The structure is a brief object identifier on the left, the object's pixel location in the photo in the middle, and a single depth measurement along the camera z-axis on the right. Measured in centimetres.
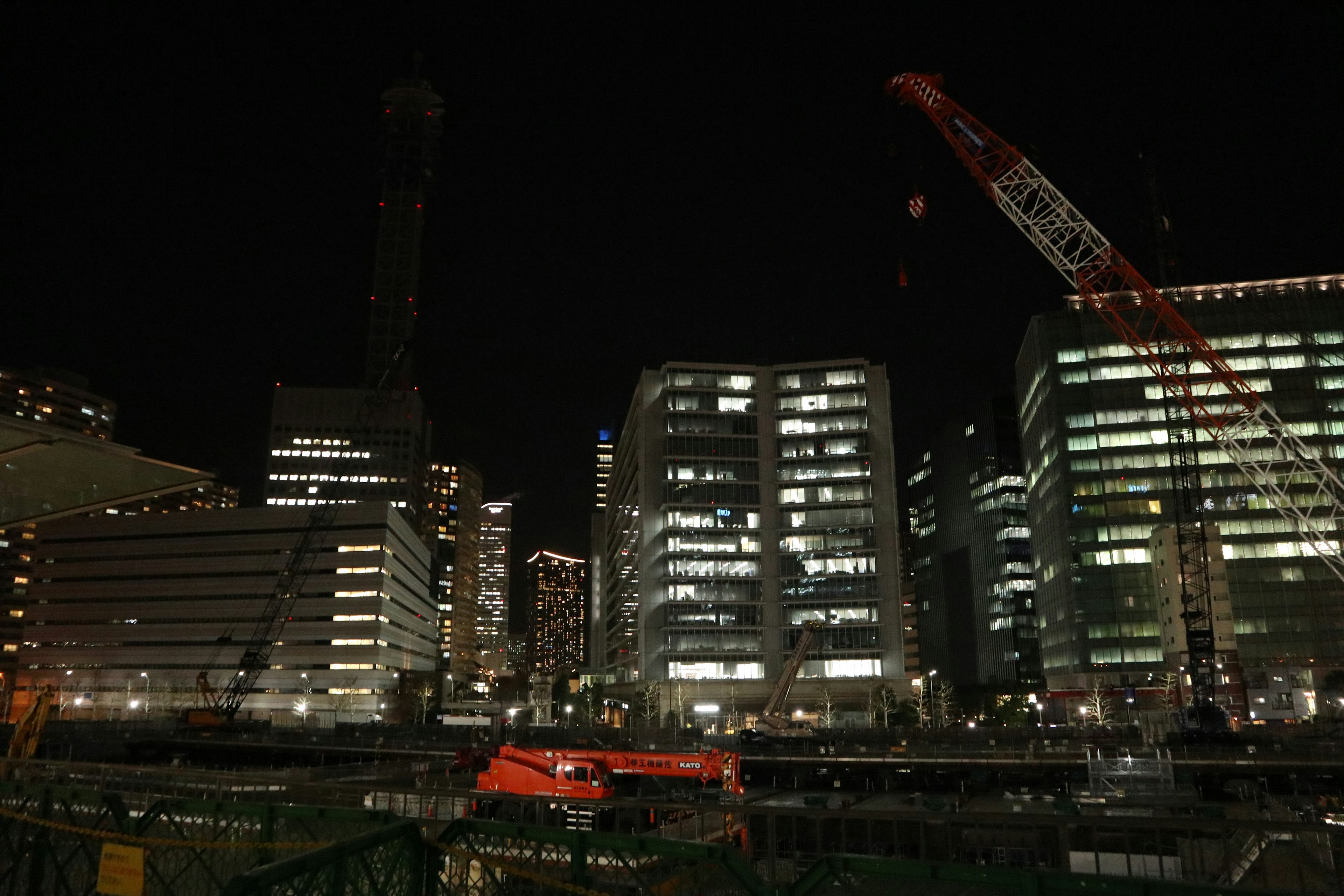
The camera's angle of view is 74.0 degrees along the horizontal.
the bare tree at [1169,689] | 10100
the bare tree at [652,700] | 10519
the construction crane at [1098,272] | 6669
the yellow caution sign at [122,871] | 843
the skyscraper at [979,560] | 16350
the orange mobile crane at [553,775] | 3155
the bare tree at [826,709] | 10269
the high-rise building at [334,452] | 17538
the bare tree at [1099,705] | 9800
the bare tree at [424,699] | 12300
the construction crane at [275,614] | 10548
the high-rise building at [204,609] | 12244
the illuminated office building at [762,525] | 11488
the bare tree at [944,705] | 10588
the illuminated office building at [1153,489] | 10525
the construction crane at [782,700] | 7438
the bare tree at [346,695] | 11788
